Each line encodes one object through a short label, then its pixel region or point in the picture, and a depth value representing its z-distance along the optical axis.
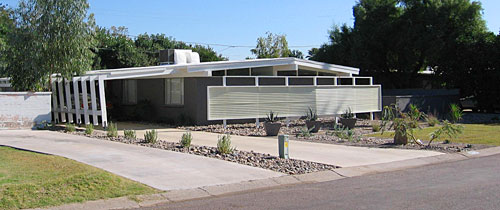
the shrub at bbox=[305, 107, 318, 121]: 18.81
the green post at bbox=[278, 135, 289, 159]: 11.78
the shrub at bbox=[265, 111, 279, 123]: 17.80
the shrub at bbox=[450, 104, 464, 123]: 16.07
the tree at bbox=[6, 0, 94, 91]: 18.94
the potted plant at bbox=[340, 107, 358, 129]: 19.95
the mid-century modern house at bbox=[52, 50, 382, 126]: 19.34
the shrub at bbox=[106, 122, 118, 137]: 15.88
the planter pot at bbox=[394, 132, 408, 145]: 14.82
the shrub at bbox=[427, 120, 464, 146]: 14.31
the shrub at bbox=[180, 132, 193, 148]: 13.50
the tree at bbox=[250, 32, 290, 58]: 53.16
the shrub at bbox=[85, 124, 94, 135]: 16.78
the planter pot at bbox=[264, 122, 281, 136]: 17.37
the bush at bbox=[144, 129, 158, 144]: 14.25
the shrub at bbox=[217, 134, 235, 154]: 12.35
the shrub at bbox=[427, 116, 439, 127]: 20.35
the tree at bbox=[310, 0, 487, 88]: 33.06
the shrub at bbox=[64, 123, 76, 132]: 17.59
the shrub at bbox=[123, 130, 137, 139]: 15.57
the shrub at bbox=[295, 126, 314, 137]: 17.01
